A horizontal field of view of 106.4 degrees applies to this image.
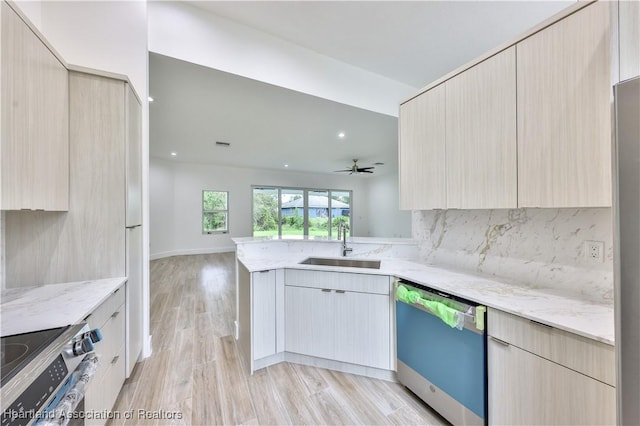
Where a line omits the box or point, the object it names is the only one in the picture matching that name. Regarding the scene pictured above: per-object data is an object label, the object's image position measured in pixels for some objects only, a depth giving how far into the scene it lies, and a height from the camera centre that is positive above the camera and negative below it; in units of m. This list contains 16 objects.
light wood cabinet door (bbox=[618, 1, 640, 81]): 0.78 +0.59
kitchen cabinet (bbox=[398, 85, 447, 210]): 1.93 +0.54
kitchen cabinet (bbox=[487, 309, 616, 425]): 0.99 -0.76
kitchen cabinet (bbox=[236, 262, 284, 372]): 2.01 -0.87
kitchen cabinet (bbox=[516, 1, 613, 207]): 1.17 +0.54
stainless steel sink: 2.45 -0.50
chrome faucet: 2.56 -0.36
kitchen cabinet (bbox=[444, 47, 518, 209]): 1.51 +0.54
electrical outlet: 1.37 -0.22
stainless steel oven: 0.70 -0.53
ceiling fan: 6.70 +1.28
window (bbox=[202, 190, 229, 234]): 7.78 +0.10
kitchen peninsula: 1.04 -0.63
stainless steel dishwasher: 1.36 -0.89
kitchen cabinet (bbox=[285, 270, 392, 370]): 1.91 -0.87
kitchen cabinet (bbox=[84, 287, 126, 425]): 1.24 -0.86
